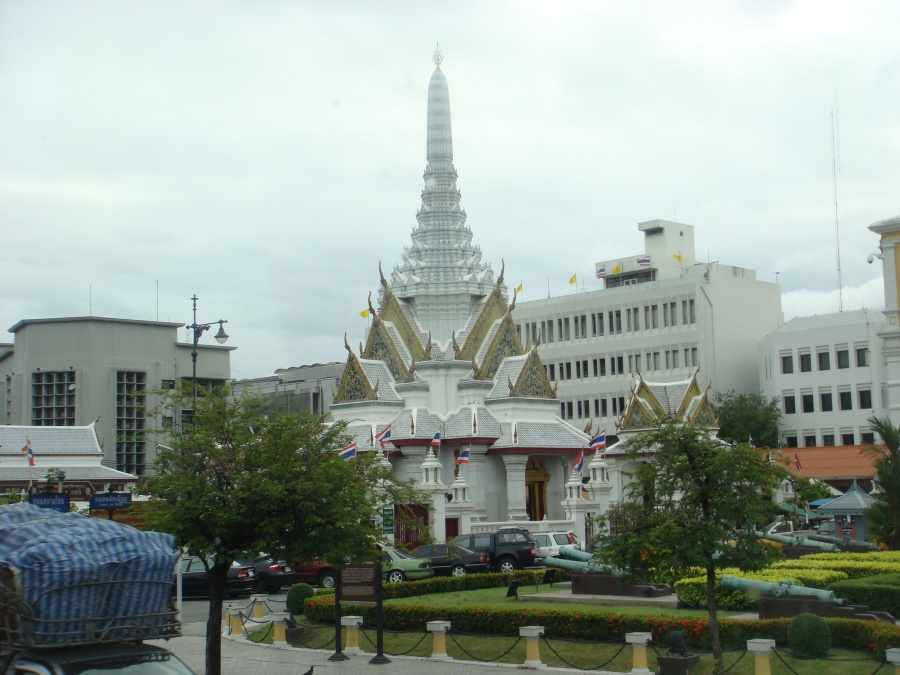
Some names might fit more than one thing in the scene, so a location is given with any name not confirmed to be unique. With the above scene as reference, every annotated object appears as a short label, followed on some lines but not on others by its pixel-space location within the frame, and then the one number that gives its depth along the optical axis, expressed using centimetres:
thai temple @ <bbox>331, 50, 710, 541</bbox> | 4641
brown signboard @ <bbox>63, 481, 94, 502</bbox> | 4556
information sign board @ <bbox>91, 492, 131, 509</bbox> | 2399
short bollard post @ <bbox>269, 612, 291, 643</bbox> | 2358
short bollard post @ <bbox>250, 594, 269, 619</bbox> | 2744
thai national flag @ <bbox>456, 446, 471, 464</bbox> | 4372
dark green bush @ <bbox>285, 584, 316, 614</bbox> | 2692
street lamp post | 3788
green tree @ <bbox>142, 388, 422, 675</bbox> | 1734
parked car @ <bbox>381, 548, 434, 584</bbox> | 3288
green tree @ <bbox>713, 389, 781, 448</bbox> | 6519
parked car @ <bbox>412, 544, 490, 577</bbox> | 3369
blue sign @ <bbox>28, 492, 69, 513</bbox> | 2120
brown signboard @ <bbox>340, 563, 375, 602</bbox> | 2127
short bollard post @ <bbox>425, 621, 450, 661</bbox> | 2141
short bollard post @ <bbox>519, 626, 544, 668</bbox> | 2016
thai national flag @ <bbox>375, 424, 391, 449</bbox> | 4405
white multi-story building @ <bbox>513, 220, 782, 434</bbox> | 7019
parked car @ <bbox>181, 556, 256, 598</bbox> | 3281
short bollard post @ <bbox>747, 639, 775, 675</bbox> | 1722
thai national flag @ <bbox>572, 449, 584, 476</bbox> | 4362
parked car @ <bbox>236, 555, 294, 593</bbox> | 3428
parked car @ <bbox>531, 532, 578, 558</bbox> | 3672
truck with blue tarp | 998
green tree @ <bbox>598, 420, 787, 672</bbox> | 1731
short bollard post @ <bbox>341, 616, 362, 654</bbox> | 2245
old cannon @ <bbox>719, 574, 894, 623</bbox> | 2097
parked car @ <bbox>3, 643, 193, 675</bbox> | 989
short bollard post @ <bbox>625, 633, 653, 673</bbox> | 1880
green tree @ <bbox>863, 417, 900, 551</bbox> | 3084
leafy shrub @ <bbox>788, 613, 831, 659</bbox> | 1870
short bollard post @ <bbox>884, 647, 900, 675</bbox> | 1628
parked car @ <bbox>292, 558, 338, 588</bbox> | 3366
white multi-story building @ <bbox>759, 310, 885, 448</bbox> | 6356
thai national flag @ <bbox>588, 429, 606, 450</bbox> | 4577
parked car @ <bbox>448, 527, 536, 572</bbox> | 3525
